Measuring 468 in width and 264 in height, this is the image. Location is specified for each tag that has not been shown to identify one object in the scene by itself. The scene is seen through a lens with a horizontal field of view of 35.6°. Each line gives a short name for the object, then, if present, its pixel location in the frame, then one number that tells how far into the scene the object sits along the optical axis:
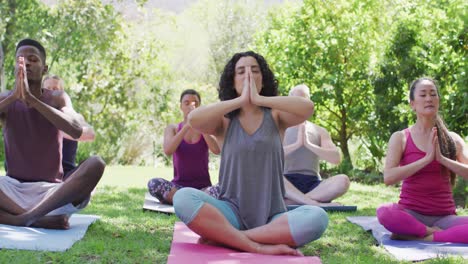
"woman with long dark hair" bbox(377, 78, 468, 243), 4.97
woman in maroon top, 7.00
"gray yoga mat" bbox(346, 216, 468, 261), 4.41
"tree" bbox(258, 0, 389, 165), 11.85
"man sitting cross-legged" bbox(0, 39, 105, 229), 4.99
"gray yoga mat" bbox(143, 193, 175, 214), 6.48
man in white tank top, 7.03
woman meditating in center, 4.26
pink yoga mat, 3.94
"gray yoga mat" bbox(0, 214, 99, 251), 4.35
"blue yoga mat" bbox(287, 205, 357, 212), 6.93
